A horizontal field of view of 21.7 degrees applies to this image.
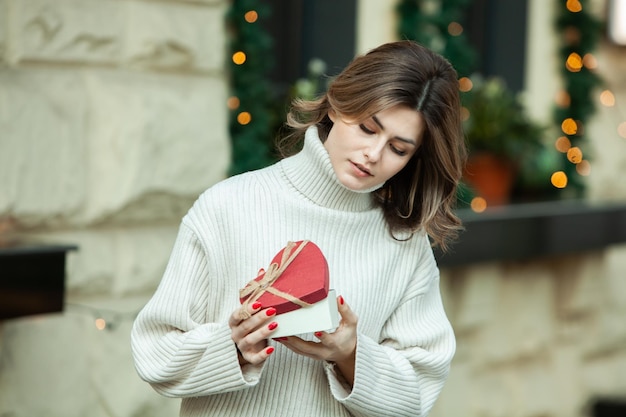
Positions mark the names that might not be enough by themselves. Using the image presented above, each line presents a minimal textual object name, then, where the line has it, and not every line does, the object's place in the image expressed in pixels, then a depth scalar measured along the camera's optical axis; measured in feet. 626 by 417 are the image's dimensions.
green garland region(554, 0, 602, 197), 31.42
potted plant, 28.09
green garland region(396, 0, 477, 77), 26.57
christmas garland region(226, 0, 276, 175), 20.77
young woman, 10.33
